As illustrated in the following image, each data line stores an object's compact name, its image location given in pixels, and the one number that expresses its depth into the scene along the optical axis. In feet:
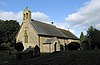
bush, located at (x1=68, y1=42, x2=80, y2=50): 60.20
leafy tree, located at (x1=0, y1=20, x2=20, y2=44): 119.18
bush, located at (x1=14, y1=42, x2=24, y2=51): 65.63
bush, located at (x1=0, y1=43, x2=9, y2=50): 77.82
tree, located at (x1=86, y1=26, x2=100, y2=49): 62.71
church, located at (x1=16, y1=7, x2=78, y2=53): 67.37
